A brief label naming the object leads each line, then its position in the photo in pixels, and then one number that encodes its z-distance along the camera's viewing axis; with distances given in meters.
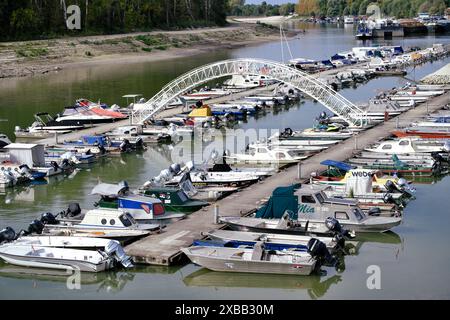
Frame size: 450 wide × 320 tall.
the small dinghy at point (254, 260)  29.16
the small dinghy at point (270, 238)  30.86
